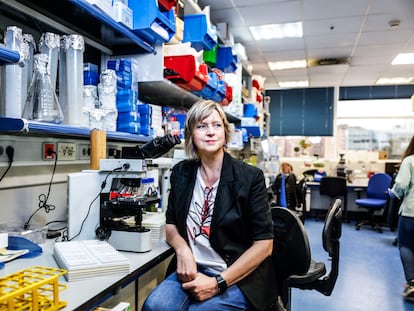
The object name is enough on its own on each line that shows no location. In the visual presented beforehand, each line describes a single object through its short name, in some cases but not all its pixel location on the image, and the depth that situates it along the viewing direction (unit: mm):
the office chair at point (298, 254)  1736
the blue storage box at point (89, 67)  1918
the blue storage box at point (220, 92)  3145
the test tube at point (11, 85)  1350
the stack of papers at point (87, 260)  1122
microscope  1456
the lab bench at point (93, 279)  984
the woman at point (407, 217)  2914
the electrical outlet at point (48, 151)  1784
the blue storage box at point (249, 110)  4590
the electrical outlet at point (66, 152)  1894
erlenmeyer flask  1469
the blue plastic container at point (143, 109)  2137
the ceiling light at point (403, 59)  5465
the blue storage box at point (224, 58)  3592
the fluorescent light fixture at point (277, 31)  4348
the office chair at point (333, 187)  5898
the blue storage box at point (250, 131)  4521
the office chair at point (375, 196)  5602
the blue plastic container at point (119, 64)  2025
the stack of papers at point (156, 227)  1632
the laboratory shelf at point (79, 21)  1599
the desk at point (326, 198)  6184
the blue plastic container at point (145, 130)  2123
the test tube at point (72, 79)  1636
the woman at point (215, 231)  1382
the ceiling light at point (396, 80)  7052
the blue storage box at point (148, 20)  1891
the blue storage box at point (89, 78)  1903
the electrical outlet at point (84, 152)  2047
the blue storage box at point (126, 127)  1990
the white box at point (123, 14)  1758
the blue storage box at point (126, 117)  1982
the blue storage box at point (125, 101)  1976
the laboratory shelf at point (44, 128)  1244
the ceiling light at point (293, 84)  7621
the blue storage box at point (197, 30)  2836
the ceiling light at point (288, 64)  6014
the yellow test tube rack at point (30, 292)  842
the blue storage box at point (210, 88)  2834
